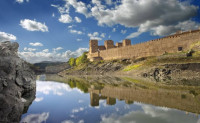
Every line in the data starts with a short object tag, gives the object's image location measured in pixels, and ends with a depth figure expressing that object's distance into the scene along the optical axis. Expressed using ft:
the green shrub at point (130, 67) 219.82
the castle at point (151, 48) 204.23
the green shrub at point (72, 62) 558.65
